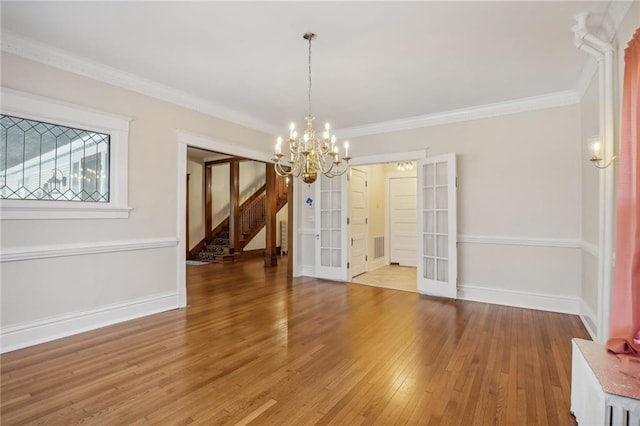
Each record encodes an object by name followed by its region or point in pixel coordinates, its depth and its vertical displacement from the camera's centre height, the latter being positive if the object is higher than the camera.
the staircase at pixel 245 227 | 8.92 -0.41
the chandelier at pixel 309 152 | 3.06 +0.63
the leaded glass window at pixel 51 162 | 3.05 +0.54
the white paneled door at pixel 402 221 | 7.93 -0.17
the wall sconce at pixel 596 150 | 2.69 +0.56
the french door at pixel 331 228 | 6.13 -0.28
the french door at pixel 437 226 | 4.82 -0.19
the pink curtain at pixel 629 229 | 1.89 -0.09
